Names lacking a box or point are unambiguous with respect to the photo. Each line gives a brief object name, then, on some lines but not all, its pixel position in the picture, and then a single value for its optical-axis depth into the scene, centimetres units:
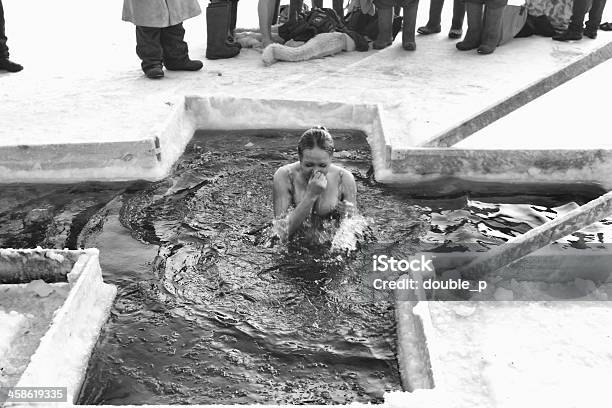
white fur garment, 897
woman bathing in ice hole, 468
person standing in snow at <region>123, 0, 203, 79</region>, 794
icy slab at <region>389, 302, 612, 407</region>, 319
